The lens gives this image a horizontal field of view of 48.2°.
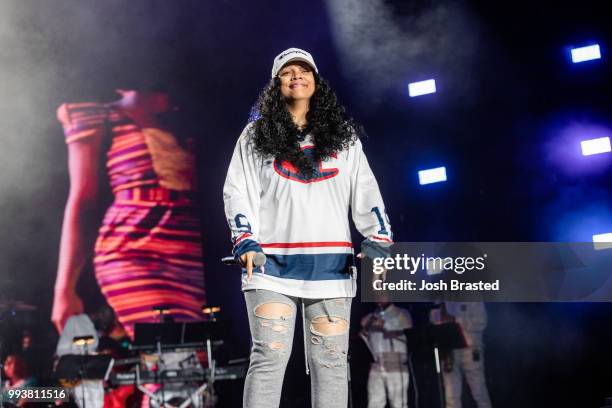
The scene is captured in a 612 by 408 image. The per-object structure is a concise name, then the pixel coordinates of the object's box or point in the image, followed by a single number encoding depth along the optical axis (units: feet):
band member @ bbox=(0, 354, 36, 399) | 24.26
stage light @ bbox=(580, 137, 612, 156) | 18.63
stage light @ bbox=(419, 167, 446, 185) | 21.12
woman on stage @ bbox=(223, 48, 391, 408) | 7.41
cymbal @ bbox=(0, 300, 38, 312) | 24.29
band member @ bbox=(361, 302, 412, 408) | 21.16
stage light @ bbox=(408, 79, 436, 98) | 20.98
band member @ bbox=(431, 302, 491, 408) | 20.02
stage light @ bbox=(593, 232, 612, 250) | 18.22
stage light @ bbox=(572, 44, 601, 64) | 18.83
